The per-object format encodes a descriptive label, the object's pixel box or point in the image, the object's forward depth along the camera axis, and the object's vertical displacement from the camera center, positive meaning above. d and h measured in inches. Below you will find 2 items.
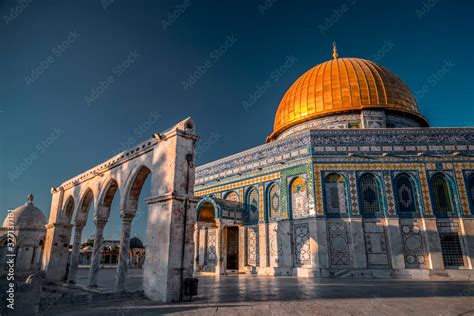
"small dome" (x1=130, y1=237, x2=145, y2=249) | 1703.0 +38.3
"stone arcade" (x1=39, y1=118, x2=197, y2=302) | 306.3 +54.6
